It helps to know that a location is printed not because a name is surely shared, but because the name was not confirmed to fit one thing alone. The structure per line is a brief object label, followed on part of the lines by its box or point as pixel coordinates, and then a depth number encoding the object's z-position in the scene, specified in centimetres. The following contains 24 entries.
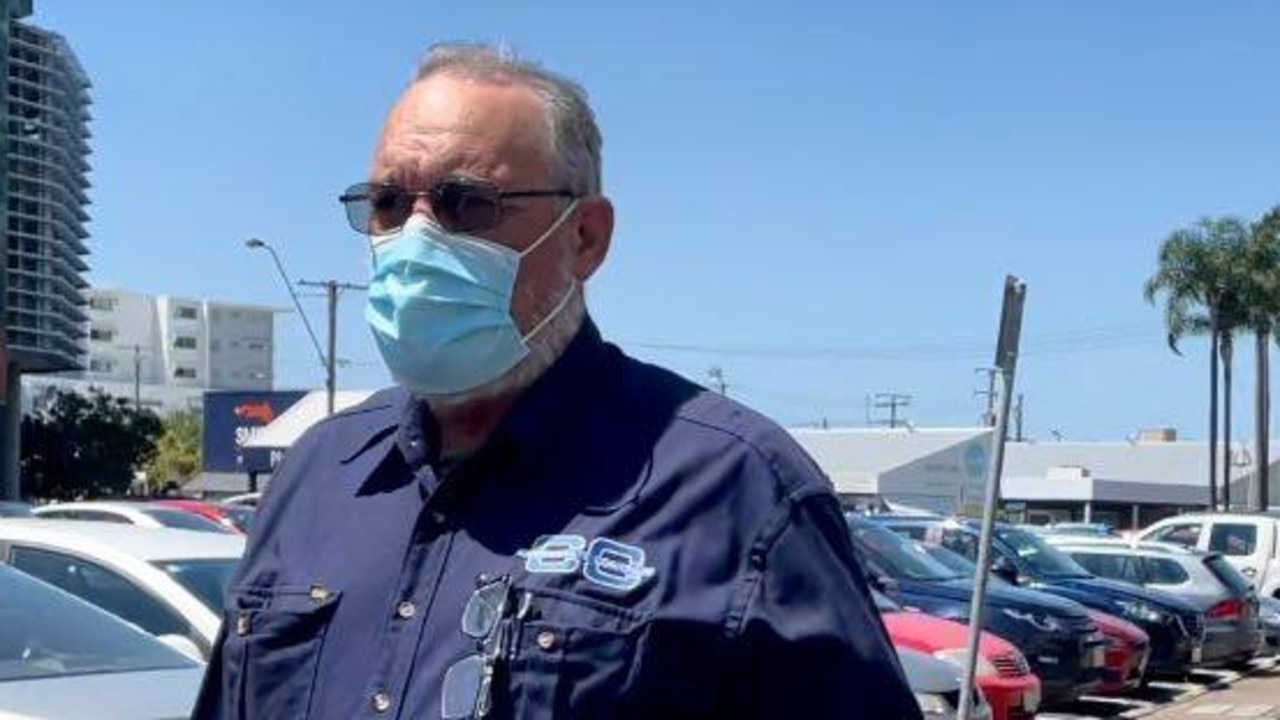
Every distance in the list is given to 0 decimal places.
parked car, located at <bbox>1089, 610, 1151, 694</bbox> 1546
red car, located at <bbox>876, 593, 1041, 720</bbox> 1097
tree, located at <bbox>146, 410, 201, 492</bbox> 9131
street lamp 4206
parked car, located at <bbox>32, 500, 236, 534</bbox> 1678
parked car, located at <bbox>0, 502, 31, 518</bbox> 1707
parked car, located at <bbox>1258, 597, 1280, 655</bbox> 2134
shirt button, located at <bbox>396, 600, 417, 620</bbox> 216
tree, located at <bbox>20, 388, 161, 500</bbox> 5903
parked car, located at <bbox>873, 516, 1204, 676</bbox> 1741
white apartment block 16525
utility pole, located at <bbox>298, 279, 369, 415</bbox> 4638
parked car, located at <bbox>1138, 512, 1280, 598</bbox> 2450
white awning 4952
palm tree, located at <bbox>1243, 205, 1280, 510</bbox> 4776
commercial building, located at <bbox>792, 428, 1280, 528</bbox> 5659
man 202
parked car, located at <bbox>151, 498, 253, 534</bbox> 1880
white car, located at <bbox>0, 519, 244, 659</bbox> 759
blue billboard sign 5509
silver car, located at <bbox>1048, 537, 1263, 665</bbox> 1925
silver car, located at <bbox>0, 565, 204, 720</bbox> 535
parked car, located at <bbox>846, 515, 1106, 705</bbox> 1401
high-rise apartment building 5112
